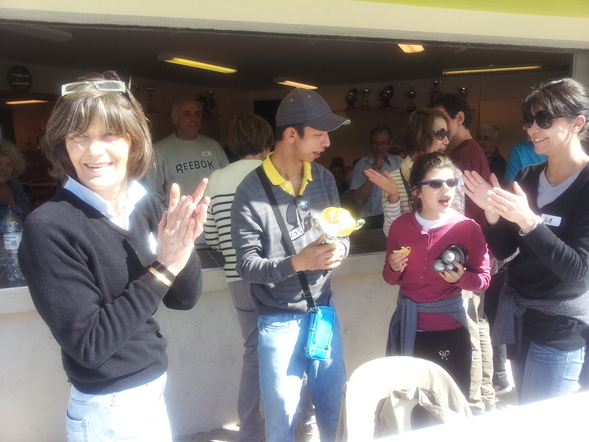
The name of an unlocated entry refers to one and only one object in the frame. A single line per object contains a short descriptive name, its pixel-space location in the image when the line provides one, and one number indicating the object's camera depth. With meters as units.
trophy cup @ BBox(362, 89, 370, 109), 9.75
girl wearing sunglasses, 2.35
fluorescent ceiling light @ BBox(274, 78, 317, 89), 8.84
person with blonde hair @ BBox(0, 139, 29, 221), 3.71
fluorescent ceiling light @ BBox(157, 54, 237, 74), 6.42
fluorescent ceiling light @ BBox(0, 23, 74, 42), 4.30
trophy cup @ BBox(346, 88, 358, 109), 9.64
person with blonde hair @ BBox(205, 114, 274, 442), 2.67
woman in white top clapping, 2.64
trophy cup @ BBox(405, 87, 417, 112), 9.44
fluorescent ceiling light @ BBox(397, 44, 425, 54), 5.80
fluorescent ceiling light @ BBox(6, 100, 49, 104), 7.71
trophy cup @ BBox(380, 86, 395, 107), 9.44
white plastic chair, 1.57
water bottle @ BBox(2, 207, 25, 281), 2.78
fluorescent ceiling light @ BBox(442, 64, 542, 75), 7.69
